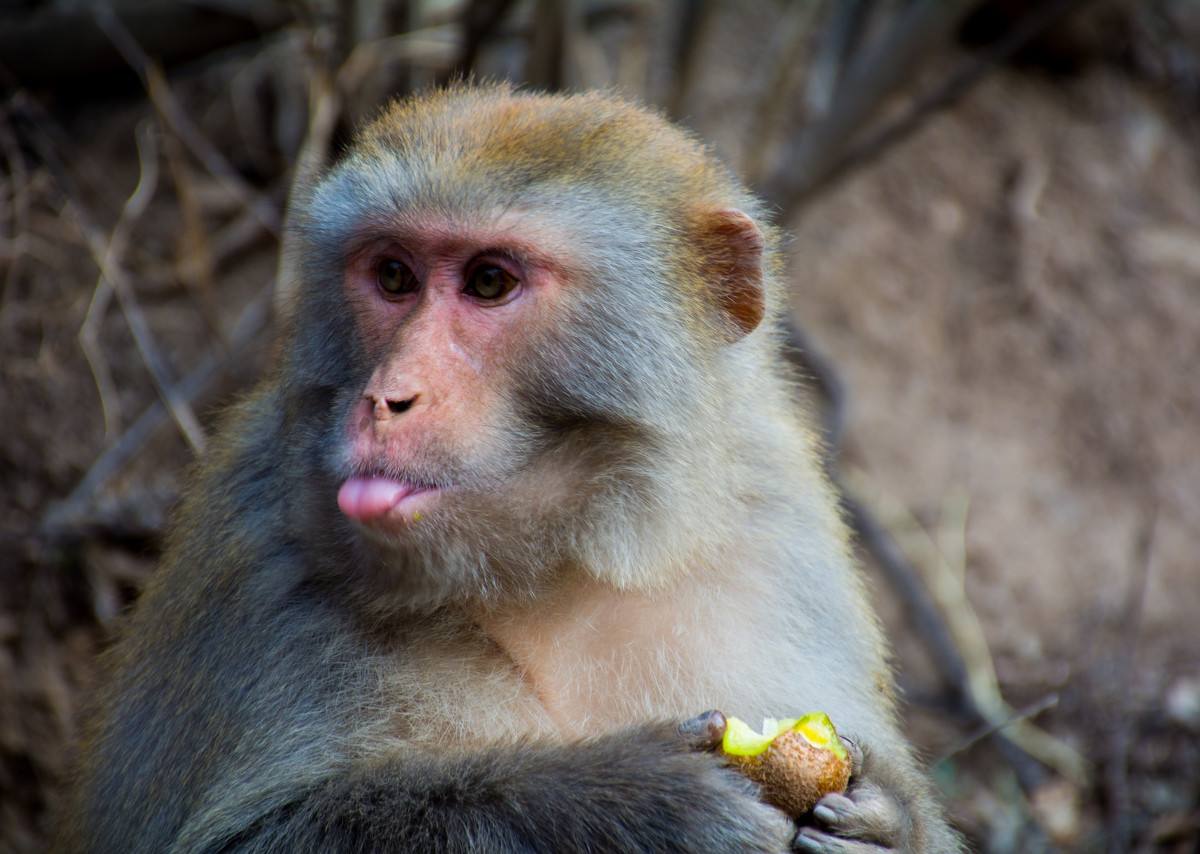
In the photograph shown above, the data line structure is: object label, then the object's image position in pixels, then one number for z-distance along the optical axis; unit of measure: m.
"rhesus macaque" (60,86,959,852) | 4.76
